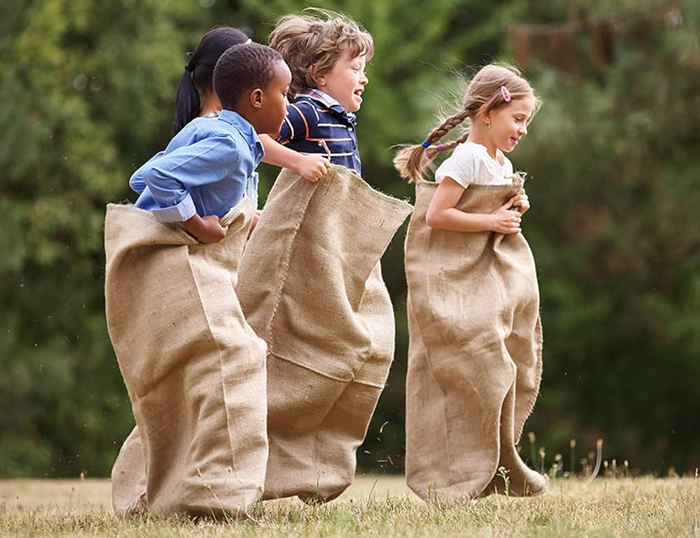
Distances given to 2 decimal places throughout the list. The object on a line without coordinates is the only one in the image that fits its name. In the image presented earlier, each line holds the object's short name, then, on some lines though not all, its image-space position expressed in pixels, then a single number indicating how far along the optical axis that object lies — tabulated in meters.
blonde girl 10.39
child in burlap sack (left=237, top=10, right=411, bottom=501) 10.03
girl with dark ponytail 9.84
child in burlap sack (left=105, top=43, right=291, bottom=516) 8.65
